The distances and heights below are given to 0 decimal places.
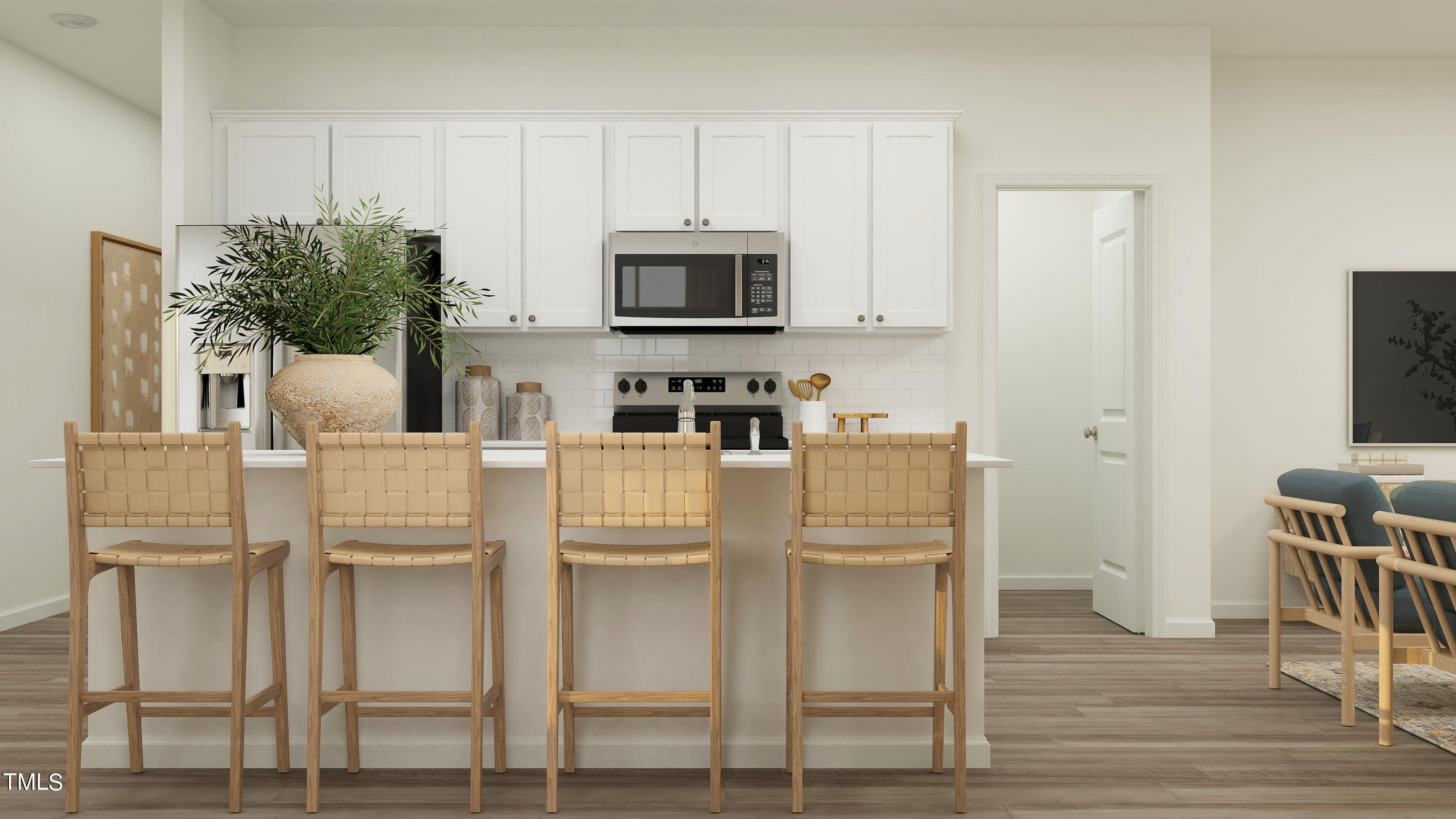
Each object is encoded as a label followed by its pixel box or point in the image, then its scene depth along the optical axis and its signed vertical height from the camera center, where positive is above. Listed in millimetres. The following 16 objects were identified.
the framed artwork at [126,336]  5035 +429
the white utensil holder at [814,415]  3928 -33
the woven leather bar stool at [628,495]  2254 -228
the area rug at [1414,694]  2934 -1077
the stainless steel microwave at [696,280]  4035 +589
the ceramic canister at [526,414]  4258 -31
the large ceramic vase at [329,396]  2645 +35
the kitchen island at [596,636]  2607 -684
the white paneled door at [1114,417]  4461 -45
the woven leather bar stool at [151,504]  2268 -255
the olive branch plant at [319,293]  2717 +361
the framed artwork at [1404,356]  4645 +280
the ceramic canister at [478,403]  4176 +18
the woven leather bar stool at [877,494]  2275 -224
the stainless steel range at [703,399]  4316 +42
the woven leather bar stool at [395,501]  2258 -244
